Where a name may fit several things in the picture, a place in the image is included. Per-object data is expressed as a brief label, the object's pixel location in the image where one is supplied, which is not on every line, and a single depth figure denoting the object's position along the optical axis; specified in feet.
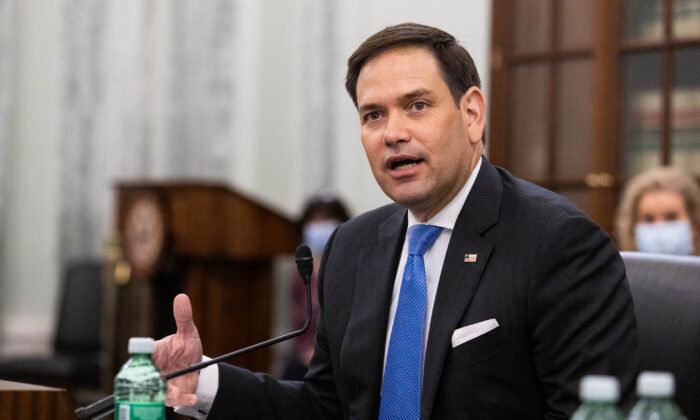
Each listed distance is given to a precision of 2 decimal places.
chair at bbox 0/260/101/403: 26.27
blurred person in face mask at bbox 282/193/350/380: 22.75
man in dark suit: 14.62
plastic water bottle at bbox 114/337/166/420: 13.84
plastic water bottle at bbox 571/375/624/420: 13.05
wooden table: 14.29
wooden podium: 25.06
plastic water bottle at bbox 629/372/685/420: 13.11
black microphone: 14.38
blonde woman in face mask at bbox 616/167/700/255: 18.40
